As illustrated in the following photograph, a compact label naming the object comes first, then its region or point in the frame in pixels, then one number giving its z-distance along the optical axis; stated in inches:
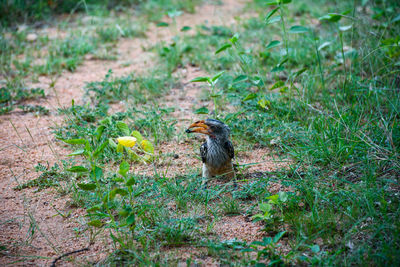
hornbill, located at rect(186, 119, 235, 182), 276.2
